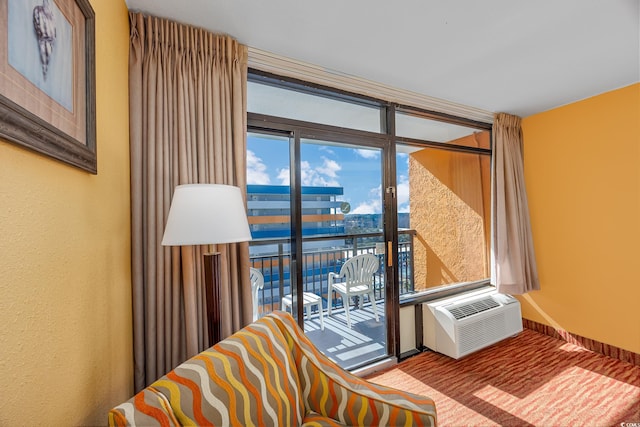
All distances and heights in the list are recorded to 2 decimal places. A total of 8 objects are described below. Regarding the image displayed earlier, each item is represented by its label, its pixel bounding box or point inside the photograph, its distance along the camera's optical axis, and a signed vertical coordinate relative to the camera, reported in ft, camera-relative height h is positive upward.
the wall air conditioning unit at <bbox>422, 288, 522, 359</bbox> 8.08 -3.16
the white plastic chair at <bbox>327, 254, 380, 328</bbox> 8.38 -1.80
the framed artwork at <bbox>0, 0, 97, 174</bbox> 1.73 +1.18
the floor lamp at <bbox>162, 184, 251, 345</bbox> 3.83 +0.13
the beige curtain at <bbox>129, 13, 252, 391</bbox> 4.77 +1.17
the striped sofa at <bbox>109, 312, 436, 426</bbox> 2.64 -1.91
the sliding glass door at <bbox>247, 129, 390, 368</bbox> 6.68 -0.33
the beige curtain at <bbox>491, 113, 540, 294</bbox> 9.56 -0.16
